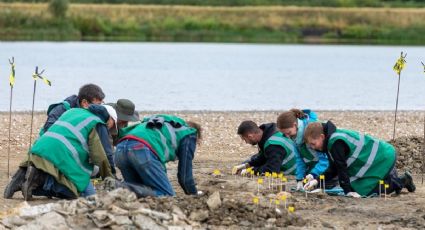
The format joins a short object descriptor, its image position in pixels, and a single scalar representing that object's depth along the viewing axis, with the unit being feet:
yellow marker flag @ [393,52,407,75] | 97.54
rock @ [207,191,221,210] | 66.18
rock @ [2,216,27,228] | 63.10
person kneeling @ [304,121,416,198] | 78.84
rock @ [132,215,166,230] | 61.57
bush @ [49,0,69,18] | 423.23
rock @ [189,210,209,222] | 64.59
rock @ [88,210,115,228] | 61.93
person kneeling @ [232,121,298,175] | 87.97
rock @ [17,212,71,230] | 61.98
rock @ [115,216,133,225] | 61.79
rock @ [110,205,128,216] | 62.69
